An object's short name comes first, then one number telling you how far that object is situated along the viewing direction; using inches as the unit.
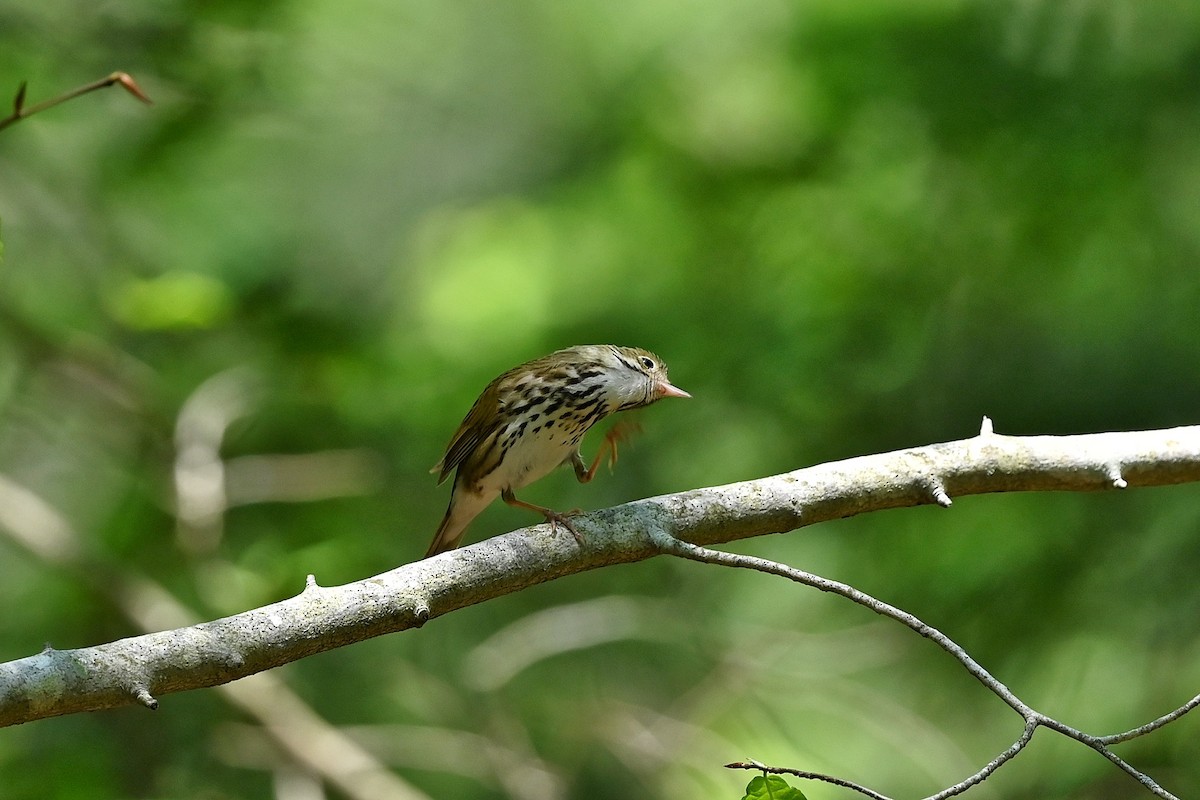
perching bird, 317.7
